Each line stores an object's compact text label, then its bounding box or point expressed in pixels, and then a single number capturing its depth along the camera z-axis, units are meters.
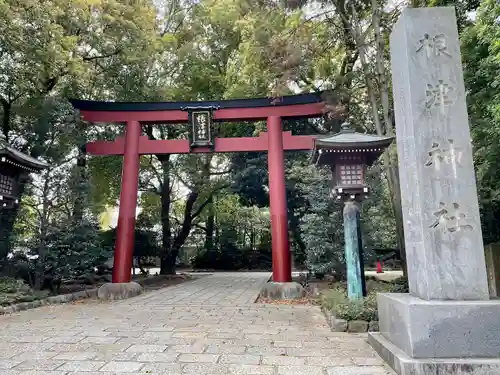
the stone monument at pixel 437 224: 3.24
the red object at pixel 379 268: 16.86
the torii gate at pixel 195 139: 9.71
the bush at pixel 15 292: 7.30
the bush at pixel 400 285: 7.01
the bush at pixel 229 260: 22.50
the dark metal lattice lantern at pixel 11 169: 7.54
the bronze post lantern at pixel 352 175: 6.55
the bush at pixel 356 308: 5.34
